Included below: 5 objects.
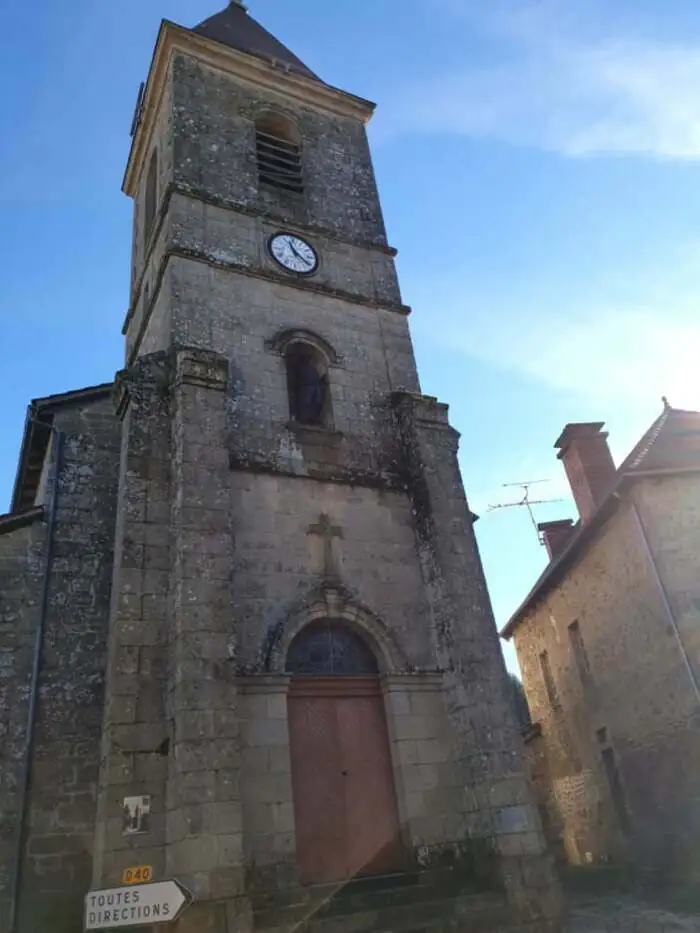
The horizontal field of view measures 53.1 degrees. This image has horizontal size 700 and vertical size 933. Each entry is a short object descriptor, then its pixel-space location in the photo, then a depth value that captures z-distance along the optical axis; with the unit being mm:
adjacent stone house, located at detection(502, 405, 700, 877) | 11344
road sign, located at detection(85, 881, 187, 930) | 5082
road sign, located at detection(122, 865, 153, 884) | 6148
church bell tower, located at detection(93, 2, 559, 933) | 6781
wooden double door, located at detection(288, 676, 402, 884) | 7359
